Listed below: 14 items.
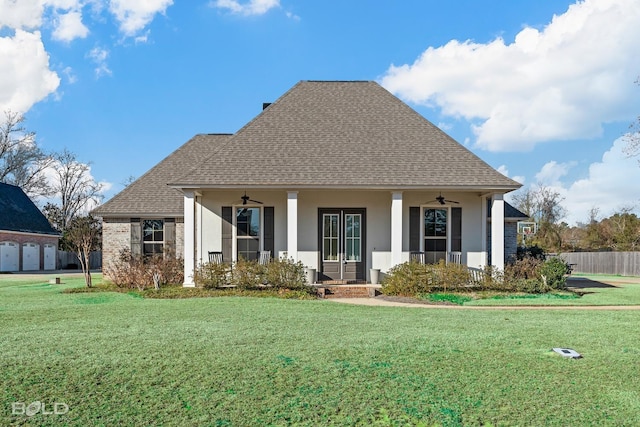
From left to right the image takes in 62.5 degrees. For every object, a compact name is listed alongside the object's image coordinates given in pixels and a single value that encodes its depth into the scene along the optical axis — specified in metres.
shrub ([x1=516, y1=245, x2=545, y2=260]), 18.78
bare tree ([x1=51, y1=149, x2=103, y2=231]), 52.50
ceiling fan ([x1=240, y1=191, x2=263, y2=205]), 15.89
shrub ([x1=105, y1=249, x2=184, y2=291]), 15.36
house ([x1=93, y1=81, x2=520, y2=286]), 15.19
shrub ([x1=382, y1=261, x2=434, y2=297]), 14.27
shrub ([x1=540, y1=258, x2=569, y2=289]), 14.90
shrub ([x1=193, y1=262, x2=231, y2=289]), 14.65
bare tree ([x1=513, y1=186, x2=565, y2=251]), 53.80
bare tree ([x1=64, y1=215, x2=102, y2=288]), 16.08
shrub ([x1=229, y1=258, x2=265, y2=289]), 14.44
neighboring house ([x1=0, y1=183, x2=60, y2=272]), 32.97
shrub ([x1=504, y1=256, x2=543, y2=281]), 15.04
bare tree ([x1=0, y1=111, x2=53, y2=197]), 46.94
